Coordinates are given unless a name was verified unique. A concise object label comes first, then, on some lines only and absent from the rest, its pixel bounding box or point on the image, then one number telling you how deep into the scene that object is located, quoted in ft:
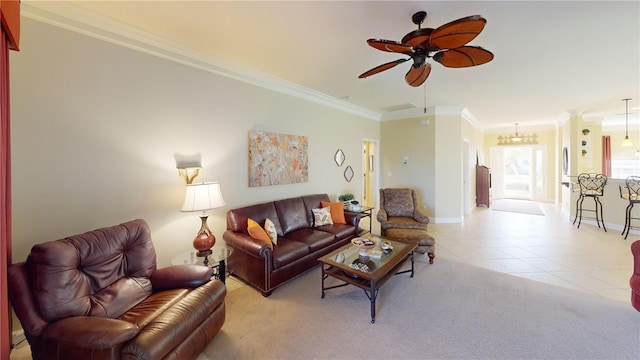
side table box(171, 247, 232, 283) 8.23
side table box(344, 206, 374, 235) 13.93
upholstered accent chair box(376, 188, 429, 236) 12.87
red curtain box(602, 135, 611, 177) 25.84
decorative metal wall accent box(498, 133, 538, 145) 28.27
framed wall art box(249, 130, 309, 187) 11.75
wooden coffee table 7.53
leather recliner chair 4.51
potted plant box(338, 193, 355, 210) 16.15
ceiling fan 5.22
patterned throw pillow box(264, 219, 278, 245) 9.96
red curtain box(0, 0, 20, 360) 4.16
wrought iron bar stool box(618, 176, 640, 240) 14.98
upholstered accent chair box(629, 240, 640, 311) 6.73
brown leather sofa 8.77
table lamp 8.32
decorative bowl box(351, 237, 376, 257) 9.07
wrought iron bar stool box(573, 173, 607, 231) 16.99
